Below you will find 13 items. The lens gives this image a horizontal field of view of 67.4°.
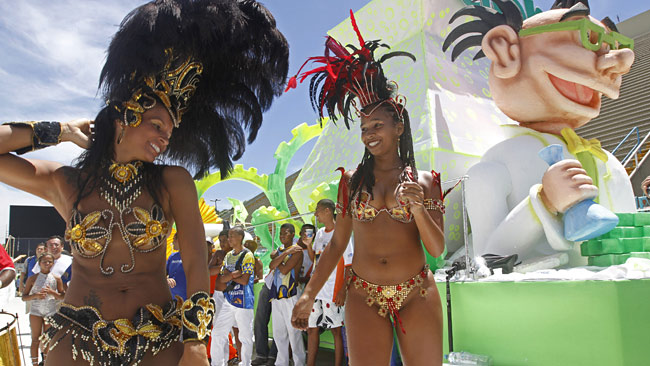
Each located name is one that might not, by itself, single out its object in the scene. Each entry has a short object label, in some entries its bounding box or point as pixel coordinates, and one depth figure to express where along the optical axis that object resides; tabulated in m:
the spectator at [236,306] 5.31
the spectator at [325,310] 5.02
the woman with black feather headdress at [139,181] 1.62
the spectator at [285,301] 5.41
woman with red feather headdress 2.38
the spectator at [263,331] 6.06
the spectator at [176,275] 4.84
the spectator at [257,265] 6.42
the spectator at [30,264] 7.40
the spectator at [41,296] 6.07
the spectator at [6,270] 3.59
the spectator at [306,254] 5.53
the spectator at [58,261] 6.36
